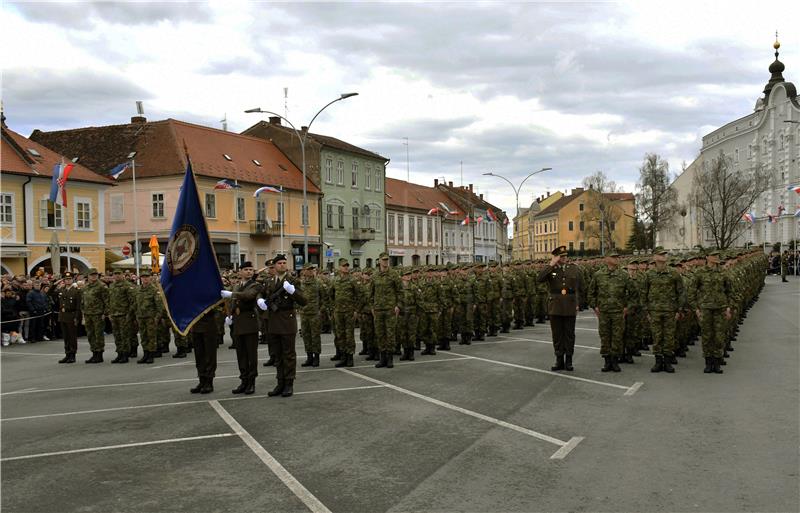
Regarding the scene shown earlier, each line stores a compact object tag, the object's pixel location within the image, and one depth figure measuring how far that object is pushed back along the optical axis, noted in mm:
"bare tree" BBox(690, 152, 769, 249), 65938
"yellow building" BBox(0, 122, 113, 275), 31984
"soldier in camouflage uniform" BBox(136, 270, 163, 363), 14438
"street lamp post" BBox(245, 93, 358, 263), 28011
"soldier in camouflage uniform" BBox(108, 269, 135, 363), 14586
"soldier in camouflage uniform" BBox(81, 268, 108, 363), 14375
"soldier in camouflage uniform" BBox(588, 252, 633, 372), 11703
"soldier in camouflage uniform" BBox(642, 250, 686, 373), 11555
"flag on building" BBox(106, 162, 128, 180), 33375
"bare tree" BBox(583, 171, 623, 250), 92181
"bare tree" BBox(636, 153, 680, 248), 78938
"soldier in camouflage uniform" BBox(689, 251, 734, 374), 11461
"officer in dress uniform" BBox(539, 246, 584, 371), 11750
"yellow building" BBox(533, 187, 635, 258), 117312
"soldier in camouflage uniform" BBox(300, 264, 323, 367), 13078
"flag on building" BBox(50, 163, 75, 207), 28547
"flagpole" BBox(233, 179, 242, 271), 42047
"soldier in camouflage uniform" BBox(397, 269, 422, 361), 13633
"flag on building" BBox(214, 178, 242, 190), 37531
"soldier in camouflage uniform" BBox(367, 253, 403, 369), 12570
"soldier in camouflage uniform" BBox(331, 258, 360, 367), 12773
